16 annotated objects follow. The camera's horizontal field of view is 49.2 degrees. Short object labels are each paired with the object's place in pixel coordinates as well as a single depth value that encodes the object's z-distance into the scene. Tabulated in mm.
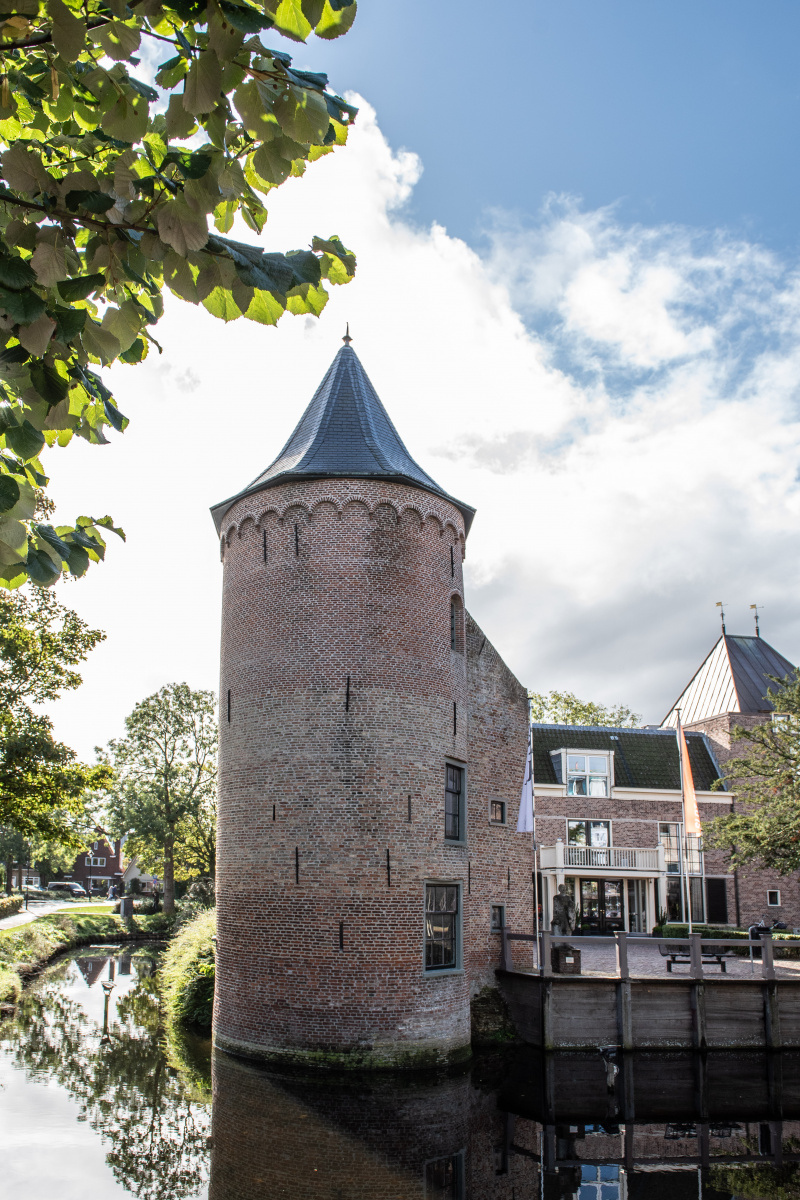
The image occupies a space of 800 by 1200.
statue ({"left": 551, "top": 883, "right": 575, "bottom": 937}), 18203
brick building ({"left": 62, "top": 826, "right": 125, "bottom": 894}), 78062
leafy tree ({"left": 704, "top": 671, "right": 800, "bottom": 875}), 20703
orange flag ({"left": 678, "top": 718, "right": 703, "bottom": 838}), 23844
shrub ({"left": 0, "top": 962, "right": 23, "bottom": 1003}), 18484
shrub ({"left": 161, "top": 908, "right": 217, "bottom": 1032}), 16609
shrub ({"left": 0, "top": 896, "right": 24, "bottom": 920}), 35294
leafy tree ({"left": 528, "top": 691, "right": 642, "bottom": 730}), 42531
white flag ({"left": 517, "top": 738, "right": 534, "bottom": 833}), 17141
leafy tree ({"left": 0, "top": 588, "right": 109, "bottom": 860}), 16562
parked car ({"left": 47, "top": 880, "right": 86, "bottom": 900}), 65000
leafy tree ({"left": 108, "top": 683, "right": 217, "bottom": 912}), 39000
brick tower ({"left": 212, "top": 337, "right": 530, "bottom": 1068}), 12914
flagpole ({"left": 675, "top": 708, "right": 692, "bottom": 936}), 25044
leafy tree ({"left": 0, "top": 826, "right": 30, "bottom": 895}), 56156
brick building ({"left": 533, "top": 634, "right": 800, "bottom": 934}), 26828
